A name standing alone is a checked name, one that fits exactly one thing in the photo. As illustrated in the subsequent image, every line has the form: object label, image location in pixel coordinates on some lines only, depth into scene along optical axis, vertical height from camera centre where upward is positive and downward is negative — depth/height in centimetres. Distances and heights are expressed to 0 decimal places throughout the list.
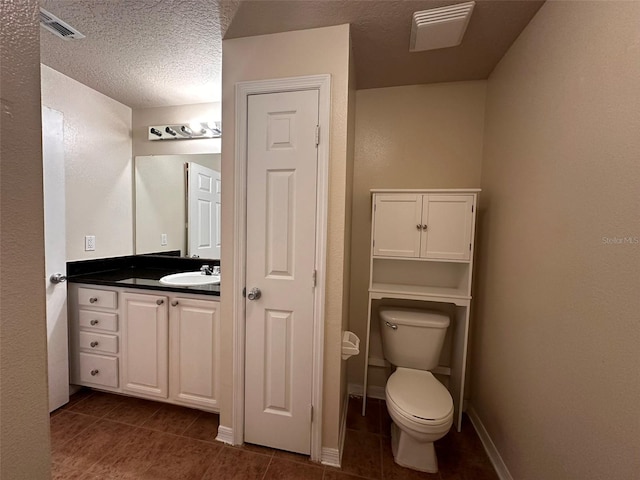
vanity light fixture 223 +78
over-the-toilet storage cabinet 171 -10
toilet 139 -94
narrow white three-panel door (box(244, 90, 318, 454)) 145 -21
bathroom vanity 176 -81
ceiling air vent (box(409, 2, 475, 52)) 126 +102
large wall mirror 231 +17
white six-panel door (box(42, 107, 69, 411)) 181 -22
